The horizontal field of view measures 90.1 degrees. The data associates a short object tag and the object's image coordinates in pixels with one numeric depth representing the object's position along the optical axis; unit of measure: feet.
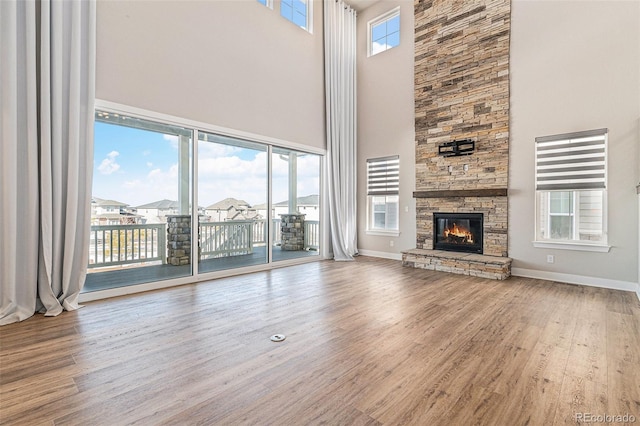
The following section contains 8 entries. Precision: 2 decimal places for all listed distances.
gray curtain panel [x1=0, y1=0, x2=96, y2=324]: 10.22
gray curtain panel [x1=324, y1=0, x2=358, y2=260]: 22.18
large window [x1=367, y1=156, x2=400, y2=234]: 22.74
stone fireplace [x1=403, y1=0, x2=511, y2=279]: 17.85
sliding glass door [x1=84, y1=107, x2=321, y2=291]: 13.02
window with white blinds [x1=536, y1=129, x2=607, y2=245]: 15.03
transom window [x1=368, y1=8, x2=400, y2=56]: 22.71
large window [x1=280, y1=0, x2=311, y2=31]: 19.97
